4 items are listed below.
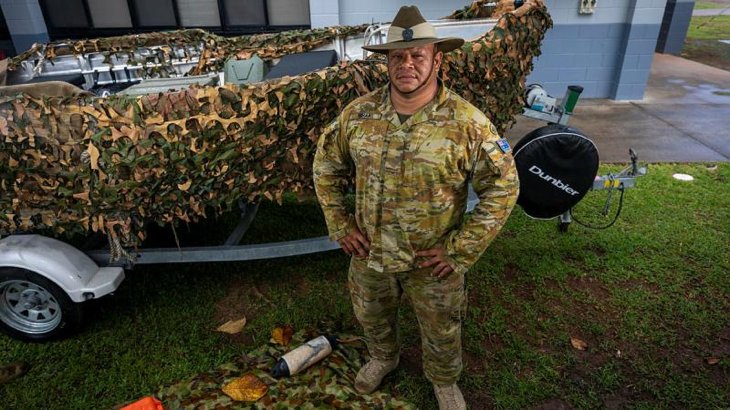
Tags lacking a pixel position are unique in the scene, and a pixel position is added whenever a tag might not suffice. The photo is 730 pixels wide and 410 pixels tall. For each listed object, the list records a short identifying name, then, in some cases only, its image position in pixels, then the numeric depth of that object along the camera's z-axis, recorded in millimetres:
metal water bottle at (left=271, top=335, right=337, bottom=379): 2795
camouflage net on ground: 2645
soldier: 1905
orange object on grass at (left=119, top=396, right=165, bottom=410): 2432
